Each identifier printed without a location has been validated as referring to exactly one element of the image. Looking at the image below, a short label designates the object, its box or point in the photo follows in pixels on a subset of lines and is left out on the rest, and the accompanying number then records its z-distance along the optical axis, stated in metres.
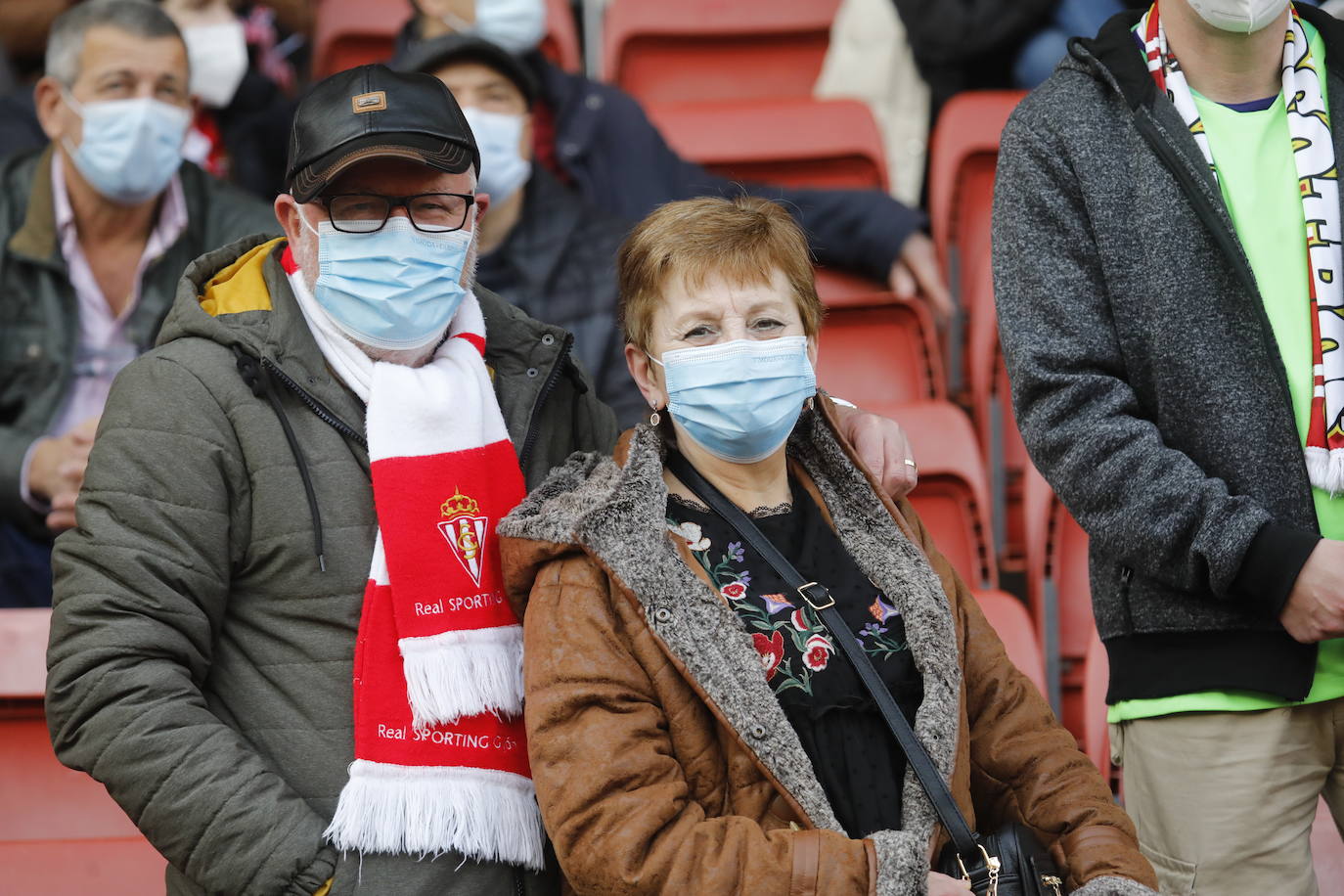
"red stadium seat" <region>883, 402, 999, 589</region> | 6.13
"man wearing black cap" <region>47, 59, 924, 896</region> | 3.43
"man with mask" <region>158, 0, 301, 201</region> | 8.61
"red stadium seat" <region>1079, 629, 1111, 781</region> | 5.43
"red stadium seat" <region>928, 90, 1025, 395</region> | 8.06
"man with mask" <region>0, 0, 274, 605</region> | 6.79
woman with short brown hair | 3.27
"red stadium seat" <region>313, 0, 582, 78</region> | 9.85
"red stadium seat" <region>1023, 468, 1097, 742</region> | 5.93
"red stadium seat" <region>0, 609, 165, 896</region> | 5.04
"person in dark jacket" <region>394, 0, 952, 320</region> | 7.49
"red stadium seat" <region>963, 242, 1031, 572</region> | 6.85
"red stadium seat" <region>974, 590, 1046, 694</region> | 5.48
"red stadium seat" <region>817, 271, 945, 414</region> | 7.32
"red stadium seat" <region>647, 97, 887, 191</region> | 8.41
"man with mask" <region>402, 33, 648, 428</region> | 7.02
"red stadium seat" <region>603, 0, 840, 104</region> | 9.68
